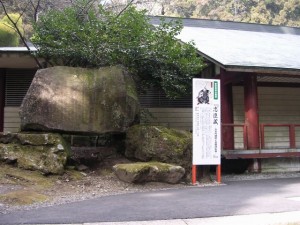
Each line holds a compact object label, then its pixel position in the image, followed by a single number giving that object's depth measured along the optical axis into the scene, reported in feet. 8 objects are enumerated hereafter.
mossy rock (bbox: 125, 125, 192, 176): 28.99
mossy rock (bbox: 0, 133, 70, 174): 27.43
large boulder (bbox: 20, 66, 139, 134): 29.07
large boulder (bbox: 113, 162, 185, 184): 26.55
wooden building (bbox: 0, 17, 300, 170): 36.65
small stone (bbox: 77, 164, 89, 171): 30.49
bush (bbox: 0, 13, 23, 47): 64.13
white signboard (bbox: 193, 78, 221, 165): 29.09
